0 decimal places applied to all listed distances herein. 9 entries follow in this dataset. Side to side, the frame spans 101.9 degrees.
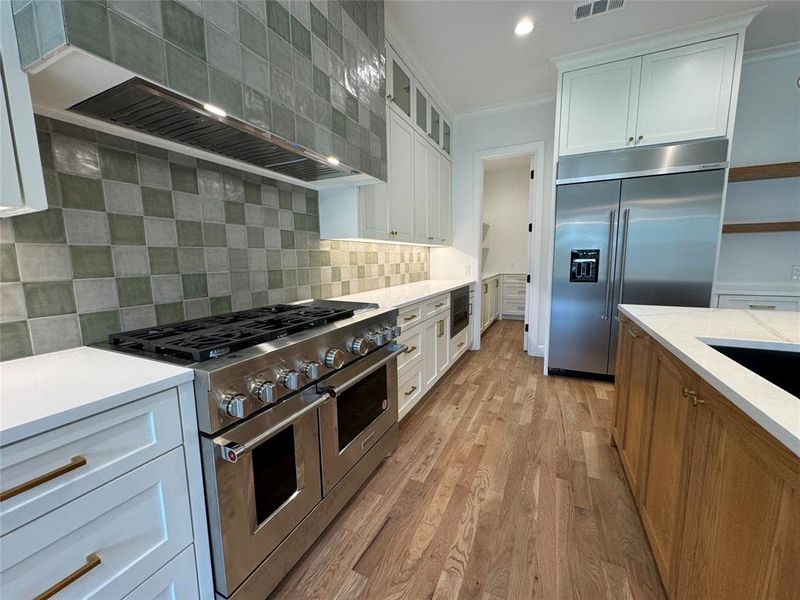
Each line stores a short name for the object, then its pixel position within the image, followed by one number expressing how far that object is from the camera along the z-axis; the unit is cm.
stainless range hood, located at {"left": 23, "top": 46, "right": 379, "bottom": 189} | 82
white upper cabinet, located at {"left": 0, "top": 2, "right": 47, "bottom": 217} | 76
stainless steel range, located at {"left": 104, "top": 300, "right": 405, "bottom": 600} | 93
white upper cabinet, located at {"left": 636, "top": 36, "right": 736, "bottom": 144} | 244
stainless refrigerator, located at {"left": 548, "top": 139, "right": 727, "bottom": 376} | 256
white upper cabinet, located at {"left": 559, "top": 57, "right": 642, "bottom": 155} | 268
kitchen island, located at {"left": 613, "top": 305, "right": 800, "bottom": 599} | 59
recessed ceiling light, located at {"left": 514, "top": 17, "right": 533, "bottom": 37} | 232
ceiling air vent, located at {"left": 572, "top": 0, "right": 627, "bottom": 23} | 218
